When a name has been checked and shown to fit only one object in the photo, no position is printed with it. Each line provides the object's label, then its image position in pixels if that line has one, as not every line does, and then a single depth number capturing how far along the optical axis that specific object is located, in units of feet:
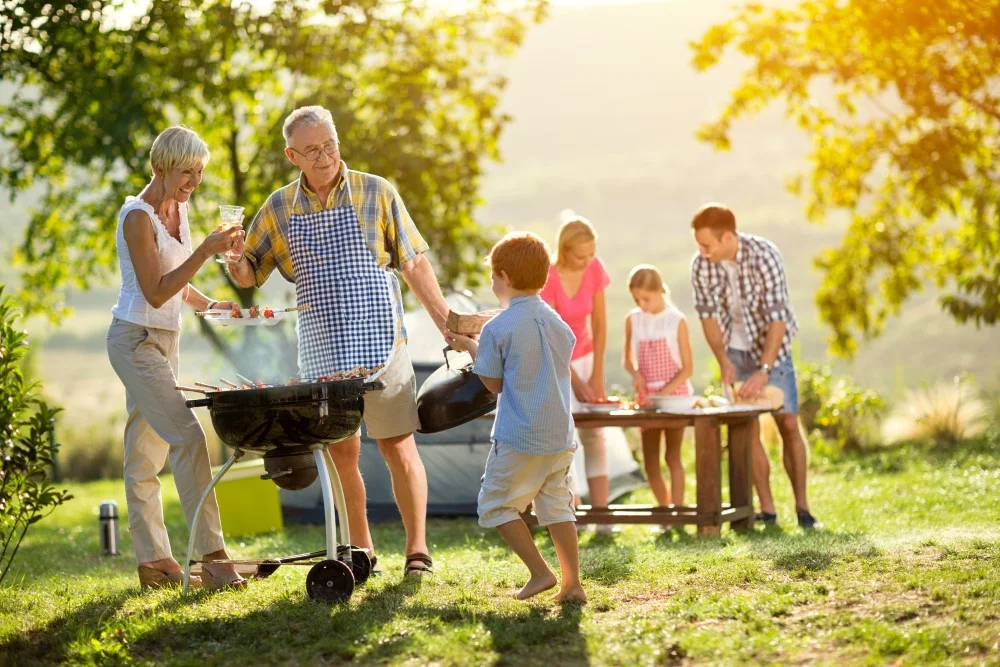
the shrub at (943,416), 37.19
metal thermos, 25.46
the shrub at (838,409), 38.55
